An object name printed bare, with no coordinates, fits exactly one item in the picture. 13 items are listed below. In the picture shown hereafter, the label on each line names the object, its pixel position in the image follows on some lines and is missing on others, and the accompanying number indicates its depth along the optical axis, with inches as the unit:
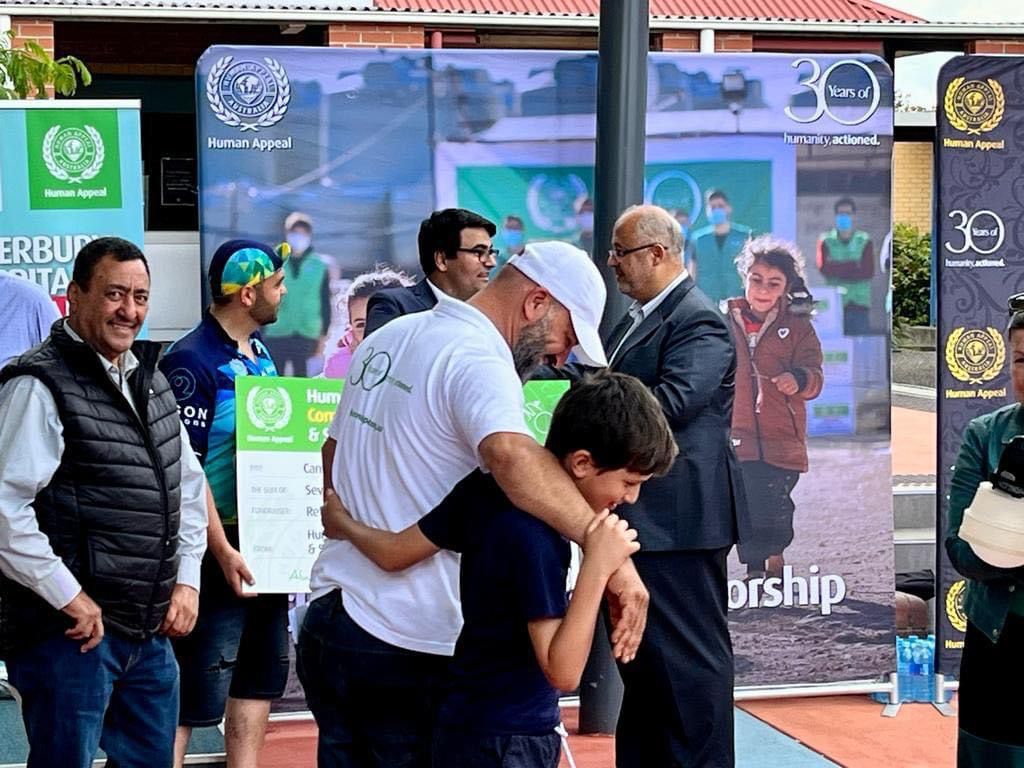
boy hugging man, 96.0
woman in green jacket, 144.5
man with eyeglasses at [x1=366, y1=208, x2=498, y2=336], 185.0
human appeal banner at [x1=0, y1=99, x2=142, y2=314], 221.8
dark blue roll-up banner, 230.8
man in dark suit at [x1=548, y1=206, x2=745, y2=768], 173.5
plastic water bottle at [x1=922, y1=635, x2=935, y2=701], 241.8
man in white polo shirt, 112.5
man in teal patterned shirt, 172.1
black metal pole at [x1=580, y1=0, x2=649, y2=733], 216.5
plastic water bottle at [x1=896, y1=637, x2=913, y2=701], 241.8
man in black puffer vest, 135.6
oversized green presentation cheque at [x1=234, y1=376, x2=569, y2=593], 188.2
